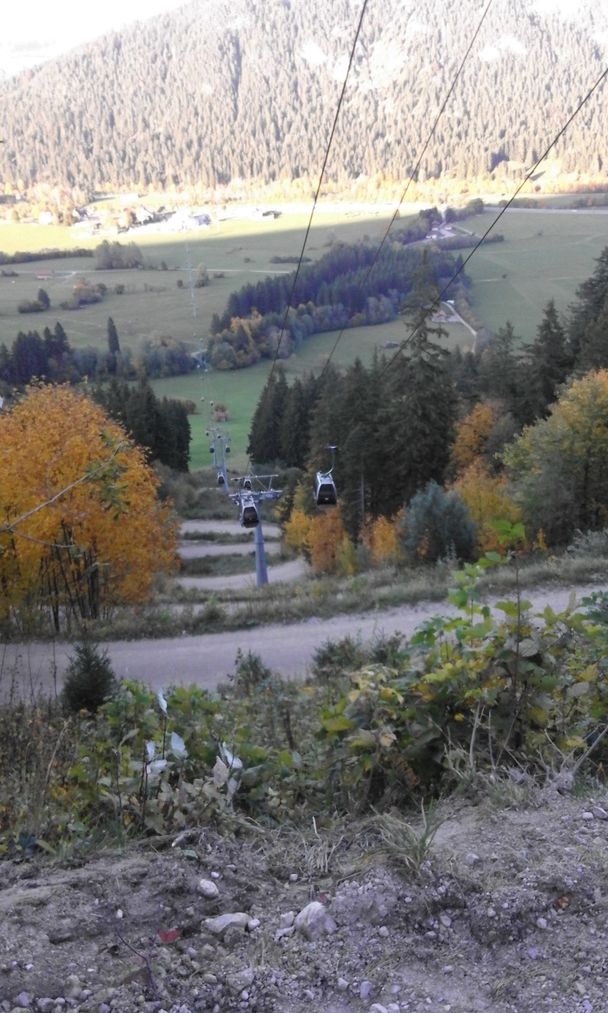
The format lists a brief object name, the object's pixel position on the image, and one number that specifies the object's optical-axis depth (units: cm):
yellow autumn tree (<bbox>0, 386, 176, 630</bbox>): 1770
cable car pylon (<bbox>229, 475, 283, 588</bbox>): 2175
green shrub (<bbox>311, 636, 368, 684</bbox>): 1043
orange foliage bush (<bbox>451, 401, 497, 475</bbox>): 3634
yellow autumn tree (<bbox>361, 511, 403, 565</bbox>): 2731
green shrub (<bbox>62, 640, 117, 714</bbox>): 816
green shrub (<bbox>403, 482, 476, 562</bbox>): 1889
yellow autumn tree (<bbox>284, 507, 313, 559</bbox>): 4309
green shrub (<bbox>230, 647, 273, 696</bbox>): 1003
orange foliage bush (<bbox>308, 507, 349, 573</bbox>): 3697
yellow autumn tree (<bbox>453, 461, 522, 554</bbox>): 2802
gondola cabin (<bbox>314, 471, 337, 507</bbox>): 1955
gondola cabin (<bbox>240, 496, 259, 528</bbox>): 2170
